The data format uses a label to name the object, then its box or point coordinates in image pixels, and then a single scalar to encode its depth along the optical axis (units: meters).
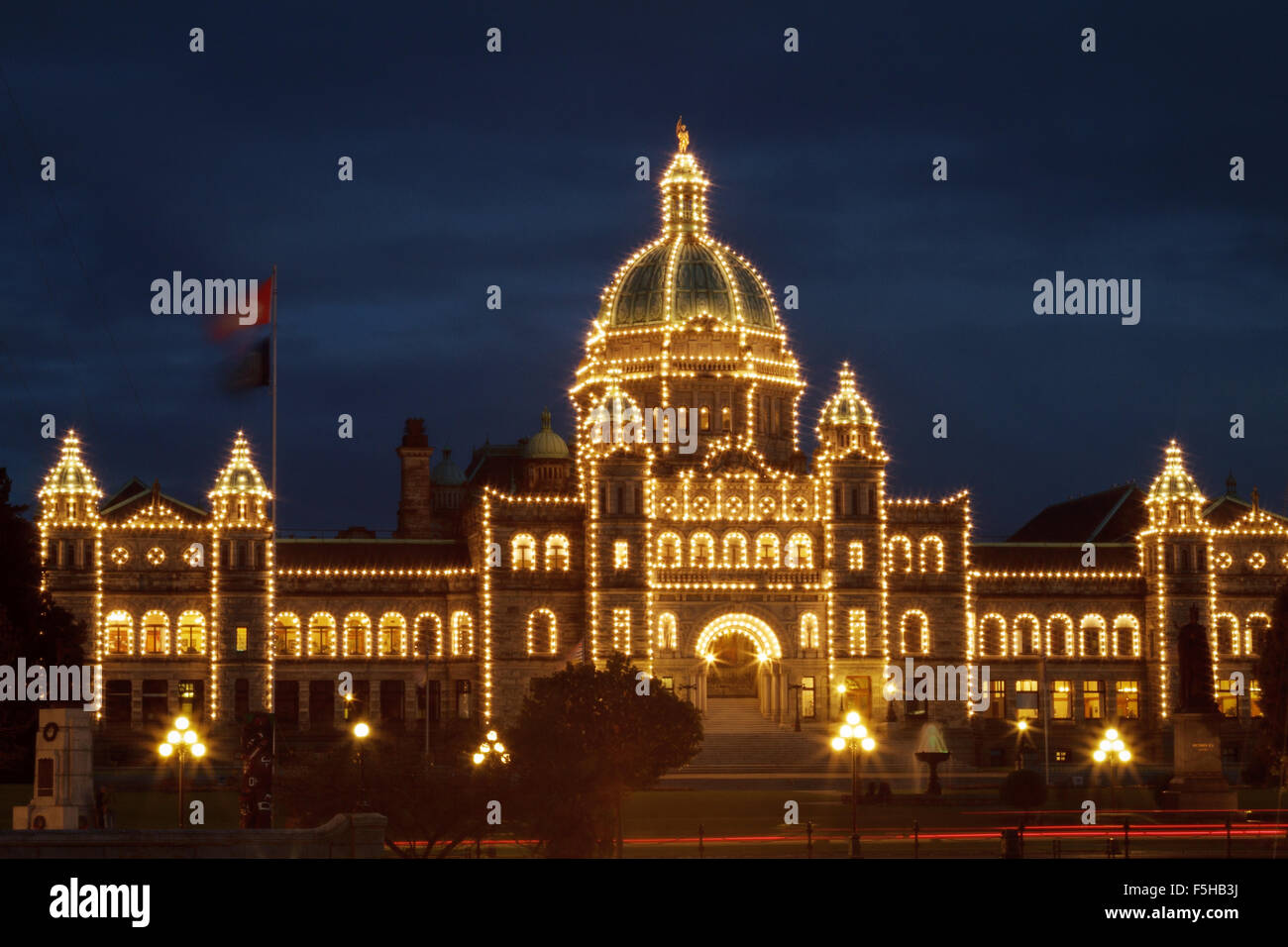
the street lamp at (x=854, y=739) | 74.04
